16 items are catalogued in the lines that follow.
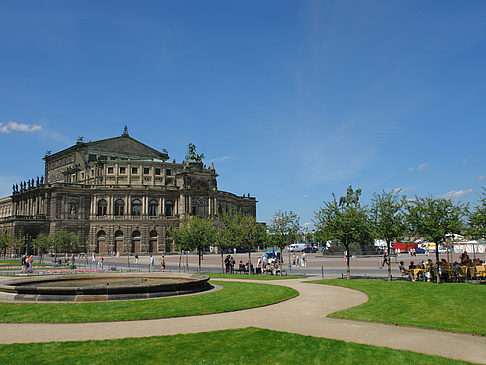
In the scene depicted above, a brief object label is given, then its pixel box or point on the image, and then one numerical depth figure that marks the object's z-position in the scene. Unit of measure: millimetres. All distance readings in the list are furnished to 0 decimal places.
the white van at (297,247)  113888
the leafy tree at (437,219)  26031
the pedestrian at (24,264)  40734
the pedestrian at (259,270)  38275
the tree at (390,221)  27594
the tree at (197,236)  41969
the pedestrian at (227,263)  39044
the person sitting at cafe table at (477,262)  28644
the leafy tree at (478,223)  24953
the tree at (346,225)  29297
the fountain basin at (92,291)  18938
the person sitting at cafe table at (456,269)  26198
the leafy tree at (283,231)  36750
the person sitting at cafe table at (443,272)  26422
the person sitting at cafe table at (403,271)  29203
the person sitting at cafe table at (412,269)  27672
